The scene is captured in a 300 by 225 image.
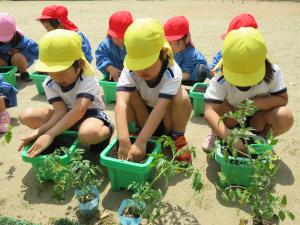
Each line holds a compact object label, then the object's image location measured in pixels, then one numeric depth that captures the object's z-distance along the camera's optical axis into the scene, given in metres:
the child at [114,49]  3.36
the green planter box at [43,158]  2.07
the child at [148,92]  2.07
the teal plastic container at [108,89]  3.33
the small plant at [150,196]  1.66
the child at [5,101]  2.92
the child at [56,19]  3.66
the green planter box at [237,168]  1.96
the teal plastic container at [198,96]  3.03
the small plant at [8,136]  2.05
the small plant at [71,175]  1.82
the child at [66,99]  2.18
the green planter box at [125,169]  1.95
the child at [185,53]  3.28
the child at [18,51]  3.99
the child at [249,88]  1.95
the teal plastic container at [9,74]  3.58
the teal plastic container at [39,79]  3.51
